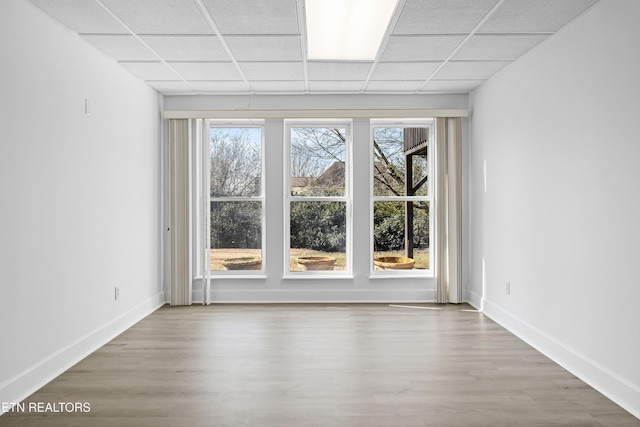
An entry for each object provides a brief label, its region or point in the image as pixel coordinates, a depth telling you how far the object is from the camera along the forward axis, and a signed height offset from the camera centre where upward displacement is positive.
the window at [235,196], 5.66 +0.34
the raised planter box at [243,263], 5.67 -0.49
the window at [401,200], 5.68 +0.27
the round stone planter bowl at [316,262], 5.70 -0.49
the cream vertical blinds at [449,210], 5.44 +0.14
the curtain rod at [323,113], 5.39 +1.28
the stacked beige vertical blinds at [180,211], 5.40 +0.15
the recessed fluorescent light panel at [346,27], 3.22 +1.51
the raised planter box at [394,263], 5.71 -0.50
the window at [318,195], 5.68 +0.35
